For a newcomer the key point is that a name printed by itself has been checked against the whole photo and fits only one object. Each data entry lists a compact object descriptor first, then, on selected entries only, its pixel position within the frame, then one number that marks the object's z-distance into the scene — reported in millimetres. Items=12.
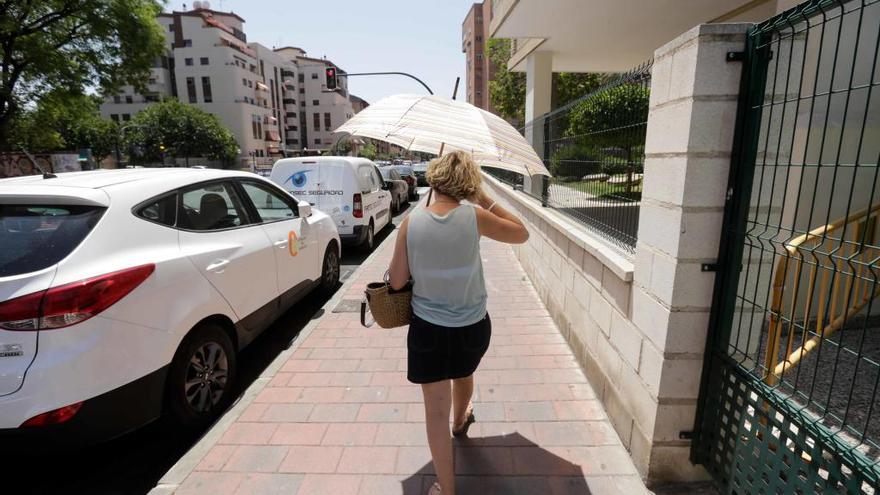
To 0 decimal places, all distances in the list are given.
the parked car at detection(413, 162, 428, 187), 29352
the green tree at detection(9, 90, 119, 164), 18625
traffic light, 20333
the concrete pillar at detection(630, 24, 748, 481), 2082
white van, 8570
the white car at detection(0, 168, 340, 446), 2332
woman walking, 2197
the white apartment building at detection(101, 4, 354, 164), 64500
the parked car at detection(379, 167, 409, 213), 15310
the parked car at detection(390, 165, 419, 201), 20750
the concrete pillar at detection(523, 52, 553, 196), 11352
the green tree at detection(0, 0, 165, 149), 16531
